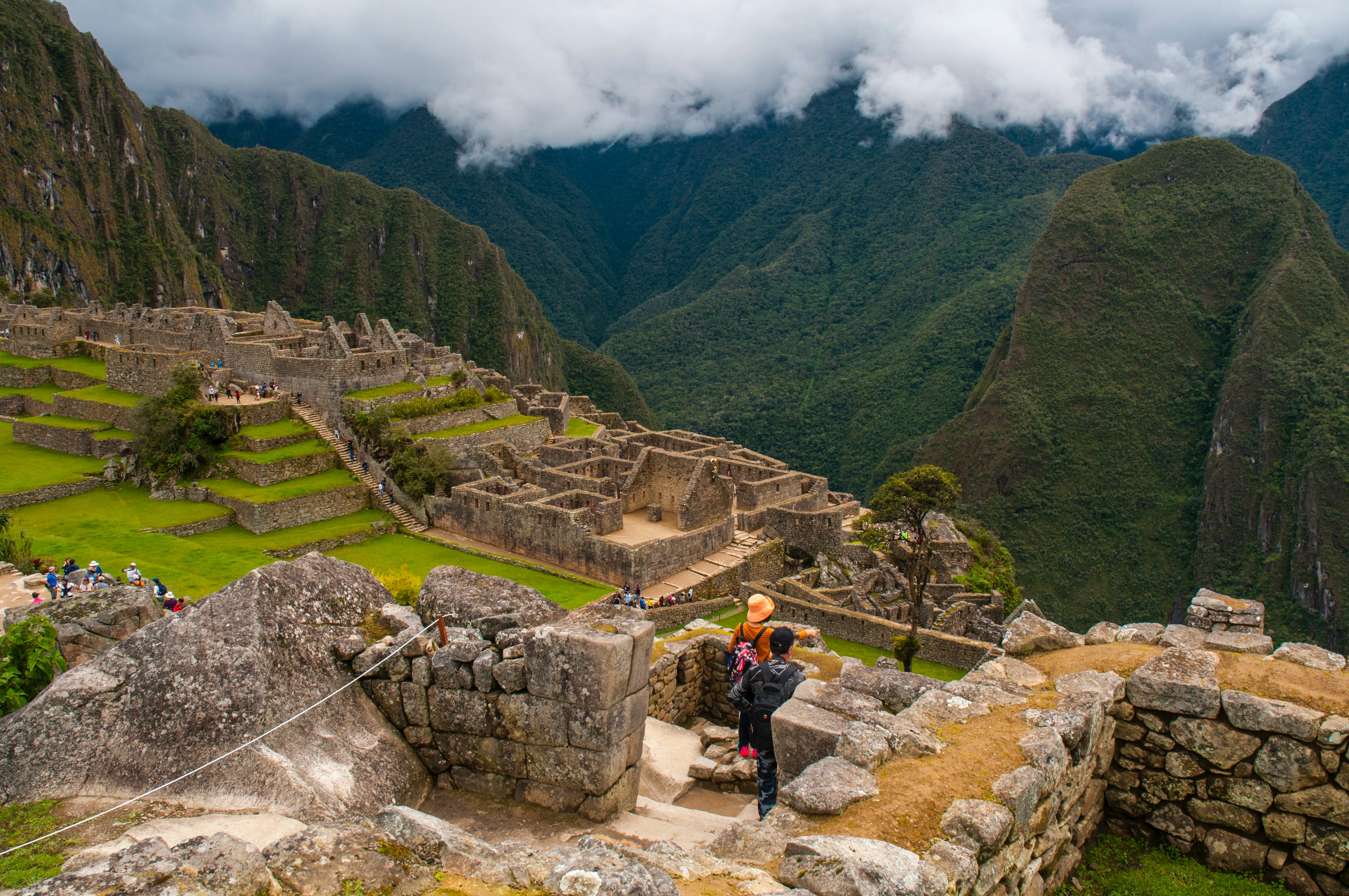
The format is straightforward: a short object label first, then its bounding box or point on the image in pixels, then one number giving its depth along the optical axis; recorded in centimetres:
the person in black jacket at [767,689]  730
